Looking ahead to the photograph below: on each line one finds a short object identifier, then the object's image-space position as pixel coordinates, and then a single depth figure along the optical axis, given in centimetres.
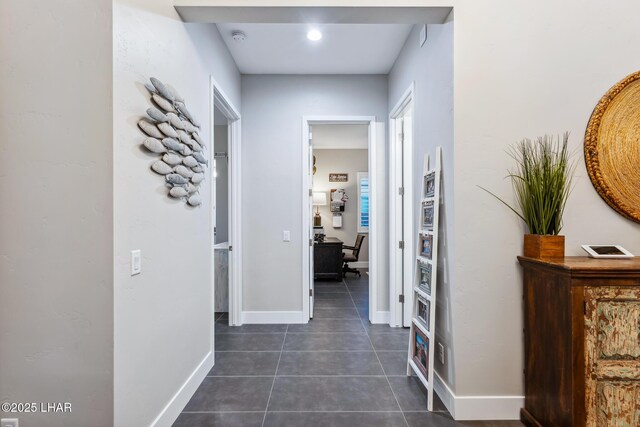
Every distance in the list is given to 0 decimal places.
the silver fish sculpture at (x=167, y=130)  170
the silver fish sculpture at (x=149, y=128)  155
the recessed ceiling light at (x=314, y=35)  285
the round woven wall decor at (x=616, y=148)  193
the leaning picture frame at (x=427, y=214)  231
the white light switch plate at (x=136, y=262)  150
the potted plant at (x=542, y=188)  182
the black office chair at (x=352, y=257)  646
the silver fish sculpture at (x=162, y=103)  166
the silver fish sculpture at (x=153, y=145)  158
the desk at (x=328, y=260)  607
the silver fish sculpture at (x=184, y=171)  192
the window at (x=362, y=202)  755
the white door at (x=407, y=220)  350
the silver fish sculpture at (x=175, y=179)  183
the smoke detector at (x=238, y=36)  287
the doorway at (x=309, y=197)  370
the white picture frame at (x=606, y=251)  182
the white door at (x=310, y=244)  380
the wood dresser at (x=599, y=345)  152
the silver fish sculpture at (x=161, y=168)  168
